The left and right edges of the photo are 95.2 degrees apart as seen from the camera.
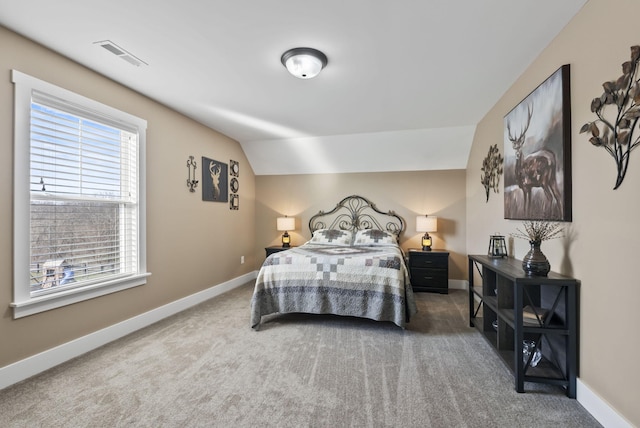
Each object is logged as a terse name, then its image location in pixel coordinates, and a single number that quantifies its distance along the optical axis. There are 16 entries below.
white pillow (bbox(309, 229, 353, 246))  4.70
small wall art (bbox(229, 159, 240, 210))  4.81
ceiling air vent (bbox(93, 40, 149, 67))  2.16
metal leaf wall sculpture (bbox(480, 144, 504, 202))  3.20
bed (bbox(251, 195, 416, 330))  2.96
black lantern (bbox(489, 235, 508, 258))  2.87
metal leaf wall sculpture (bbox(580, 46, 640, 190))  1.41
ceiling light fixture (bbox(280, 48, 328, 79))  2.25
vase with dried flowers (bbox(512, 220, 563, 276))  1.97
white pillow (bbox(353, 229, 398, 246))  4.53
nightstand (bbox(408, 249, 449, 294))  4.42
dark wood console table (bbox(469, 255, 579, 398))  1.84
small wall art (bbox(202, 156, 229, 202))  4.12
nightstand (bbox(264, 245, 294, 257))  5.03
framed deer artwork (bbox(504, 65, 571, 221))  1.92
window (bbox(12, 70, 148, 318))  2.10
